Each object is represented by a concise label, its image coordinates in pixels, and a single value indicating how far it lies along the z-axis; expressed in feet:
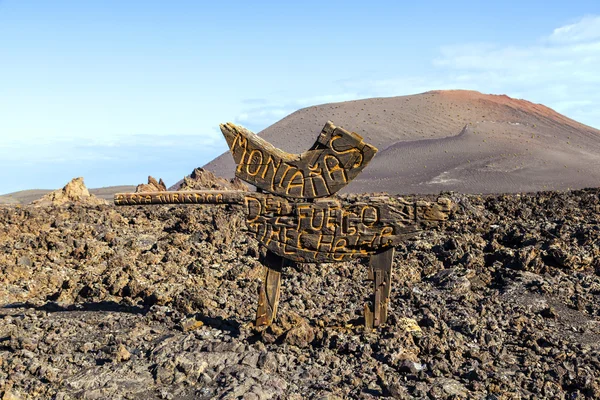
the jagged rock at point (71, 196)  67.65
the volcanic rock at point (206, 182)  70.95
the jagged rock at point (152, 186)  69.09
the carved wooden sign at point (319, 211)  25.48
